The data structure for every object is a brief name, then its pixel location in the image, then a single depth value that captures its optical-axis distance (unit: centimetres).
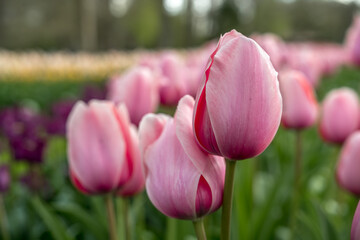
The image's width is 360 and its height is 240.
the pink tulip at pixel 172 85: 92
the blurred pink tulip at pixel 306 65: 121
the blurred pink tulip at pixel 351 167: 70
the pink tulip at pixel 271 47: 105
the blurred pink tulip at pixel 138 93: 78
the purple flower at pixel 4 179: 97
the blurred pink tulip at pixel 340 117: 84
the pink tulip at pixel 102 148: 62
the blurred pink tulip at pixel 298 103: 86
